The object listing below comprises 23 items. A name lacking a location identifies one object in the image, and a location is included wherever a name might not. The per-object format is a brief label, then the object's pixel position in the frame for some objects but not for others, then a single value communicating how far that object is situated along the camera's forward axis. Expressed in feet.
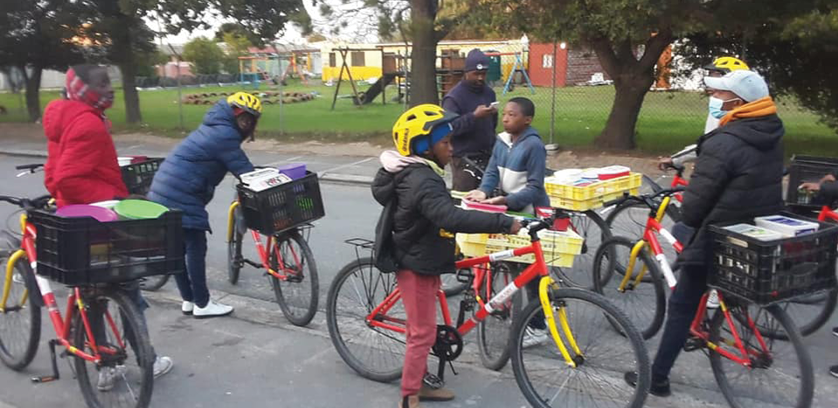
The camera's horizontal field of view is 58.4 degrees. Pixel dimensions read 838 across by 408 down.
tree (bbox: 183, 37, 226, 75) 141.66
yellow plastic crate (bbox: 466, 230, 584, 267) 14.16
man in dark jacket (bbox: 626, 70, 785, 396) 12.37
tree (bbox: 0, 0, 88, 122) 65.16
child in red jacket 13.88
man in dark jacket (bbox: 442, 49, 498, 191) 21.35
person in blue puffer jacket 17.65
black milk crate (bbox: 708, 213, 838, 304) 11.73
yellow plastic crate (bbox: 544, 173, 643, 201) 17.92
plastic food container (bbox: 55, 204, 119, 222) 12.69
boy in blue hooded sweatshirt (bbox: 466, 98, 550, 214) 16.46
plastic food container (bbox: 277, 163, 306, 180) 18.28
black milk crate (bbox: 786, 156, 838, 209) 17.12
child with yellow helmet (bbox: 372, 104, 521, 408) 12.21
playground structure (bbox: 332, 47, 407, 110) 88.22
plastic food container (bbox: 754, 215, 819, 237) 12.17
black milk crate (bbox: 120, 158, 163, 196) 20.27
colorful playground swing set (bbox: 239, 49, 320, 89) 113.57
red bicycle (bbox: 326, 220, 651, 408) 12.22
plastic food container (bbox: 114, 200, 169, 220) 12.91
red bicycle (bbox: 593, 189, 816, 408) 12.29
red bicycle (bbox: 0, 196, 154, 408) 13.01
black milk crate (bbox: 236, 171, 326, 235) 17.58
